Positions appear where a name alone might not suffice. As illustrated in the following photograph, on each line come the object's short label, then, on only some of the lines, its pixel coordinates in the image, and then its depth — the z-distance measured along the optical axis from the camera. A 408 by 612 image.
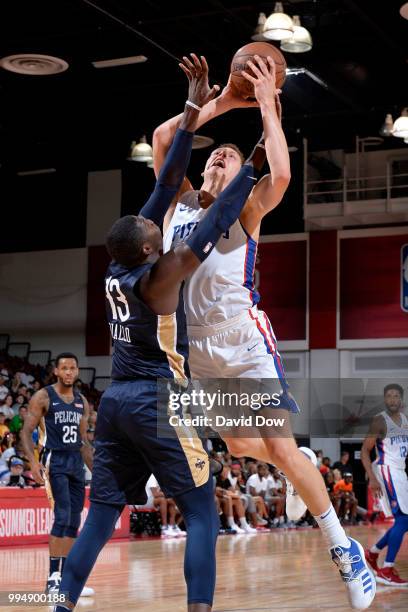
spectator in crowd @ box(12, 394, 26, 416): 18.89
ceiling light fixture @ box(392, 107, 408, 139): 16.84
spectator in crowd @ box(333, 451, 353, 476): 21.32
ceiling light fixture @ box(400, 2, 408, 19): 13.64
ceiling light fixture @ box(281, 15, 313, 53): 13.39
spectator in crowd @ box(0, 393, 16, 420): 18.00
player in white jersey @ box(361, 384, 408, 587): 8.64
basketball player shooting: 5.04
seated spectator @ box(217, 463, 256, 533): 17.56
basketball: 5.28
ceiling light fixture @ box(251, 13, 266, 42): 13.81
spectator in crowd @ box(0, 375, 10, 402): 19.19
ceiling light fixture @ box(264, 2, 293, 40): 12.47
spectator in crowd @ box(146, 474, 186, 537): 15.88
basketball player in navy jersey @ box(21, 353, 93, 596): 8.47
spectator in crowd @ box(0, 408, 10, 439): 15.50
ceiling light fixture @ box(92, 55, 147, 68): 17.14
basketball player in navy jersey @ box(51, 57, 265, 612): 4.28
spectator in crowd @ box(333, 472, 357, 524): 20.55
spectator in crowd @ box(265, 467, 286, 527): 19.41
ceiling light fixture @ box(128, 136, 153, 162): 18.69
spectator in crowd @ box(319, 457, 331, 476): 20.38
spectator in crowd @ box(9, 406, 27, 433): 17.09
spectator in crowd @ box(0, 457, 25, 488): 13.68
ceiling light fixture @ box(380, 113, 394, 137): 18.09
